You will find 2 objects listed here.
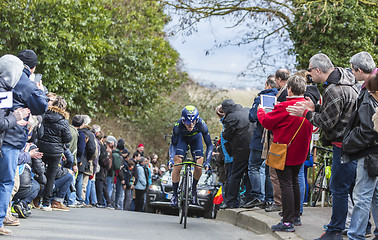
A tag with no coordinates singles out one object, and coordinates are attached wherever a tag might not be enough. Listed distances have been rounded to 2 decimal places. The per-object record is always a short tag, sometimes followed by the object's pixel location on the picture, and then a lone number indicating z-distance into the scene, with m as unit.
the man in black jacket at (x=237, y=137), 12.41
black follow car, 17.92
